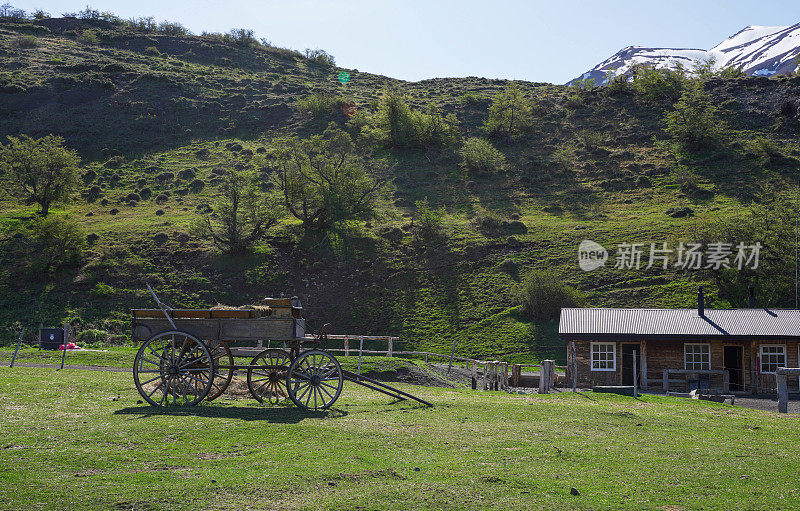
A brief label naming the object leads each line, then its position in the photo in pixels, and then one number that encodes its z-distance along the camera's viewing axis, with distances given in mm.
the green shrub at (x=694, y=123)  71000
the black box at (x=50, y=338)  29094
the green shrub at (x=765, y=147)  67312
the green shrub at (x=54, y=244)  48000
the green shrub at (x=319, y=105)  87125
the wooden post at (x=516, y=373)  28344
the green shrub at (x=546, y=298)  42688
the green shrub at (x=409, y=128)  78562
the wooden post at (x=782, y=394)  17703
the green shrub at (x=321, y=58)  122812
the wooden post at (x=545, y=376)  21266
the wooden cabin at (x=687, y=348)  28422
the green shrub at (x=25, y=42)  99275
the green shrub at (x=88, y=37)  108688
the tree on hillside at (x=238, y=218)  51969
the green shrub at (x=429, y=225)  55544
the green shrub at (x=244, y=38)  123475
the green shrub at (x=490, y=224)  56219
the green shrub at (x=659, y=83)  86438
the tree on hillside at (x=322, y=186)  55031
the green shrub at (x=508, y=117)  81125
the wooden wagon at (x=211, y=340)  13312
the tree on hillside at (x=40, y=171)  57750
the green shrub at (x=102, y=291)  45312
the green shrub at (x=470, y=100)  93625
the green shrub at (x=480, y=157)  71062
